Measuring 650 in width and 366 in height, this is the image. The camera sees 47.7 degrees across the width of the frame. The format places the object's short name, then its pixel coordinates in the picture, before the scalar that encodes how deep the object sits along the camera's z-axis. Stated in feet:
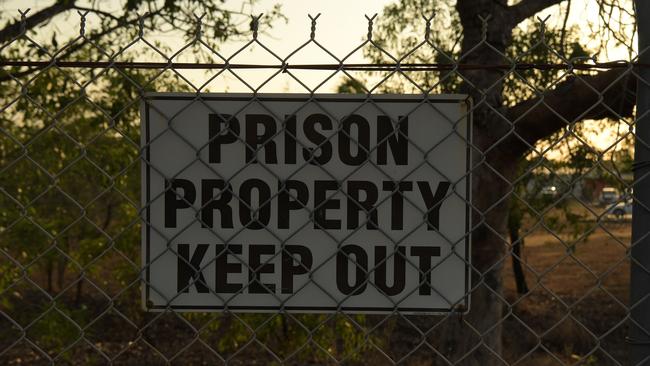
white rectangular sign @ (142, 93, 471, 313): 6.61
